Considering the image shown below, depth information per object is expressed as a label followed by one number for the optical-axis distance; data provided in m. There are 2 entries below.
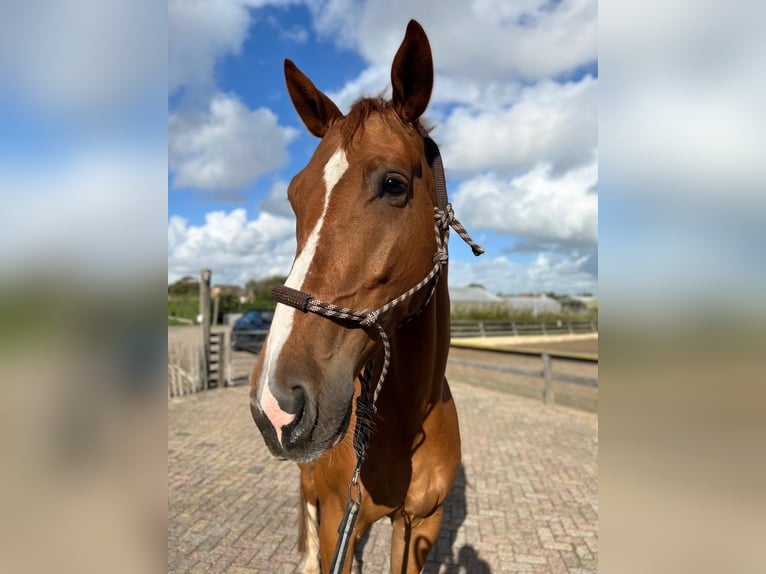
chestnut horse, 1.41
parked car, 19.49
